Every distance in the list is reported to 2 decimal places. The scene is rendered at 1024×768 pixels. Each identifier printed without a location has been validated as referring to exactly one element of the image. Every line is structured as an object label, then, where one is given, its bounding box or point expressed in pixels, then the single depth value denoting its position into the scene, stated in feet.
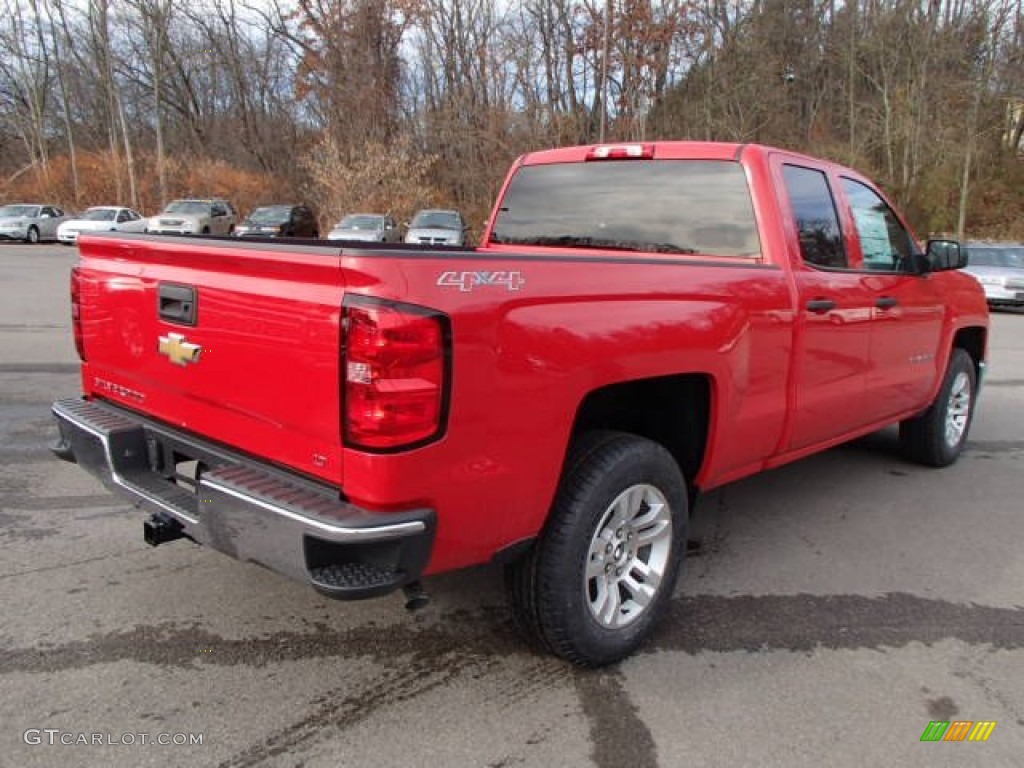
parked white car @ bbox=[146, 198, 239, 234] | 92.63
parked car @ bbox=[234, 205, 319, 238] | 95.91
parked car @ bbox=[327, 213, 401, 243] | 89.51
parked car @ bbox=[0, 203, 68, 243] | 99.71
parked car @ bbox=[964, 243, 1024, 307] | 55.16
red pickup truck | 7.40
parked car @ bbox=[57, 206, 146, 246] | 97.76
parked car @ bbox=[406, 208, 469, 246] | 81.41
